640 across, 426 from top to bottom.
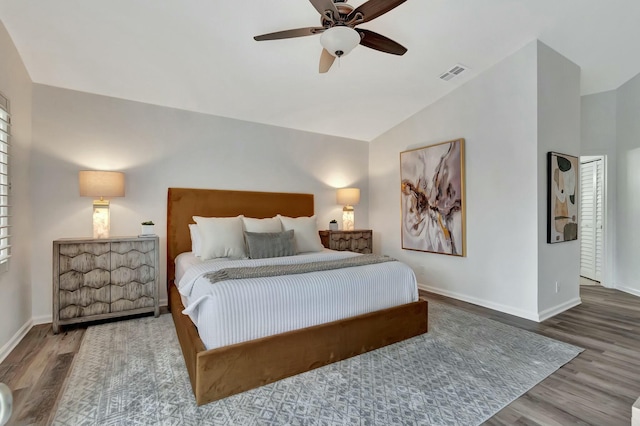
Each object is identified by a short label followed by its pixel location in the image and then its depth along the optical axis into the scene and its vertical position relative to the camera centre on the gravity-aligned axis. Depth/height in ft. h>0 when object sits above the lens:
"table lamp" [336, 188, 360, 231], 16.51 +0.58
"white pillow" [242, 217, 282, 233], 12.01 -0.51
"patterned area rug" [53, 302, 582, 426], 5.83 -3.83
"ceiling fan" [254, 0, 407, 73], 6.55 +4.33
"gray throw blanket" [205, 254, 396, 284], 7.35 -1.51
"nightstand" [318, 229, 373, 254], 15.40 -1.45
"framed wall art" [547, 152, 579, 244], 11.25 +0.50
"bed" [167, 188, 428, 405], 6.21 -3.20
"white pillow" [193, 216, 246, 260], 10.74 -0.90
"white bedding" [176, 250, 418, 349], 6.57 -2.09
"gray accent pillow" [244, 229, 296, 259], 10.89 -1.16
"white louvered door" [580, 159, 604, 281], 15.86 -0.36
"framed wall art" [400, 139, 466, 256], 13.28 +0.60
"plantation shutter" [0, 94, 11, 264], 8.20 +0.95
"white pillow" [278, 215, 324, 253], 12.49 -0.85
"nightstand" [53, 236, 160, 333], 9.76 -2.16
